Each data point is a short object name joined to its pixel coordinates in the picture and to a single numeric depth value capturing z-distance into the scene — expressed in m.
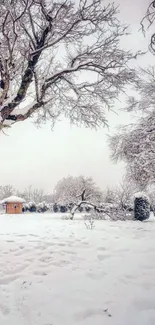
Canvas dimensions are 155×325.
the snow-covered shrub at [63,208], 39.91
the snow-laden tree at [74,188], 41.85
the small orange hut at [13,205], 35.59
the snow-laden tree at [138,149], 11.88
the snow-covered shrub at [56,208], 42.59
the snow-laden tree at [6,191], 70.53
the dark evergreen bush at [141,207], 17.56
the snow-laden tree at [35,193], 86.21
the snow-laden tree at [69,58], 6.31
